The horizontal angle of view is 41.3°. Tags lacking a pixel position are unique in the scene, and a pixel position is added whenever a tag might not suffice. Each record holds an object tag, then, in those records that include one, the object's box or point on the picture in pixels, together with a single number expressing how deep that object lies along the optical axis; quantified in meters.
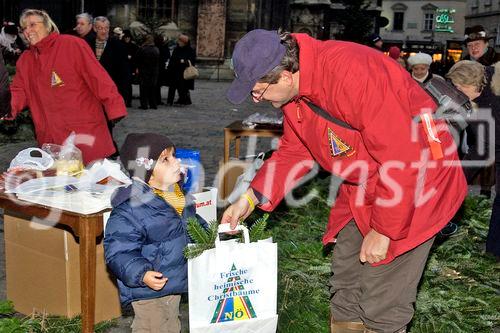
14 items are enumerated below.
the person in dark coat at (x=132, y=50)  17.90
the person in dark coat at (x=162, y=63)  17.92
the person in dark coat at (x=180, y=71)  17.80
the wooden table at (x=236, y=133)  6.89
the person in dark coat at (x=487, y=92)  5.62
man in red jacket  2.58
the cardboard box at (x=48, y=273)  3.98
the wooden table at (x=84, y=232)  3.60
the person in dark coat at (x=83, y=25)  9.54
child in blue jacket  3.13
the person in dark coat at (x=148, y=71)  16.09
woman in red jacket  5.23
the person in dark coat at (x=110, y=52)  11.37
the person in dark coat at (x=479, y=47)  8.65
